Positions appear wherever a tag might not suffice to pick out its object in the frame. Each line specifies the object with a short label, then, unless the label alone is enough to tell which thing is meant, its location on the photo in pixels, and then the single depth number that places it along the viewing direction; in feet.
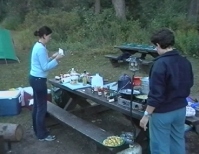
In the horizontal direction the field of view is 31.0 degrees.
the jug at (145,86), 13.38
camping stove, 12.55
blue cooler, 18.86
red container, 14.12
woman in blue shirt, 14.56
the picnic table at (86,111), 12.86
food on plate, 12.57
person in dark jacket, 10.37
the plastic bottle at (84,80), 16.22
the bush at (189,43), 33.19
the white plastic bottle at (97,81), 15.53
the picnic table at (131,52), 28.14
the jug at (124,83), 14.09
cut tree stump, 14.32
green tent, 33.43
